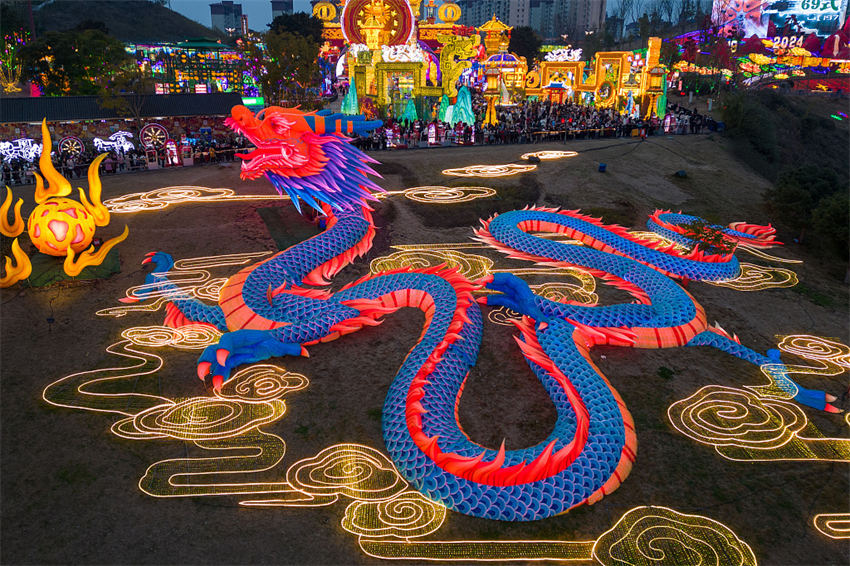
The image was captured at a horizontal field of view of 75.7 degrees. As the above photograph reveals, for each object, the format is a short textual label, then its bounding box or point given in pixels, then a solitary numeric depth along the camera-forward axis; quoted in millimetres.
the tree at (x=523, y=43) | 69312
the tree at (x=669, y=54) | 57562
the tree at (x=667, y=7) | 103169
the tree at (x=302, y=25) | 59744
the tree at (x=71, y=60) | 34281
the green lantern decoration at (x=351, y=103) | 39109
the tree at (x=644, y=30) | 75250
